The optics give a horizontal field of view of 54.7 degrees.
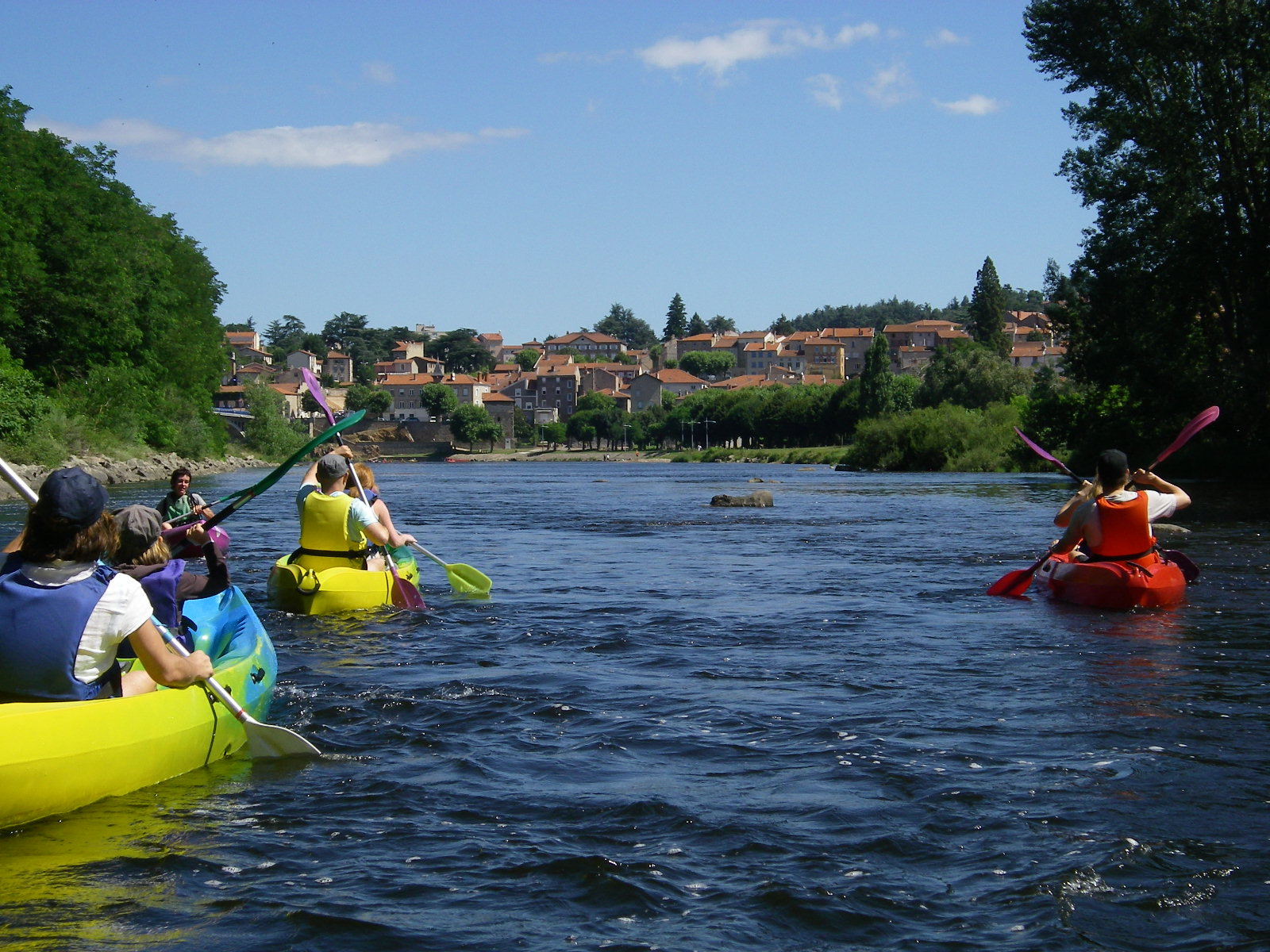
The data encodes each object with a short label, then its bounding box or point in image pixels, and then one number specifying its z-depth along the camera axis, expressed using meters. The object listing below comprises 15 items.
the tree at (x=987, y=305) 118.62
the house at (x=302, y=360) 185.25
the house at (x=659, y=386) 168.38
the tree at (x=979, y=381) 73.12
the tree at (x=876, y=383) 93.00
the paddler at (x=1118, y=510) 10.64
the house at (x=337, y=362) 199.88
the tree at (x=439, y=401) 159.50
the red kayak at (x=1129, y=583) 10.95
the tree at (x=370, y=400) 160.00
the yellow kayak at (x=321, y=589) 11.02
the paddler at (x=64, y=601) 5.07
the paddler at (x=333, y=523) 10.88
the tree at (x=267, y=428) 79.81
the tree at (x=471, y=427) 148.00
